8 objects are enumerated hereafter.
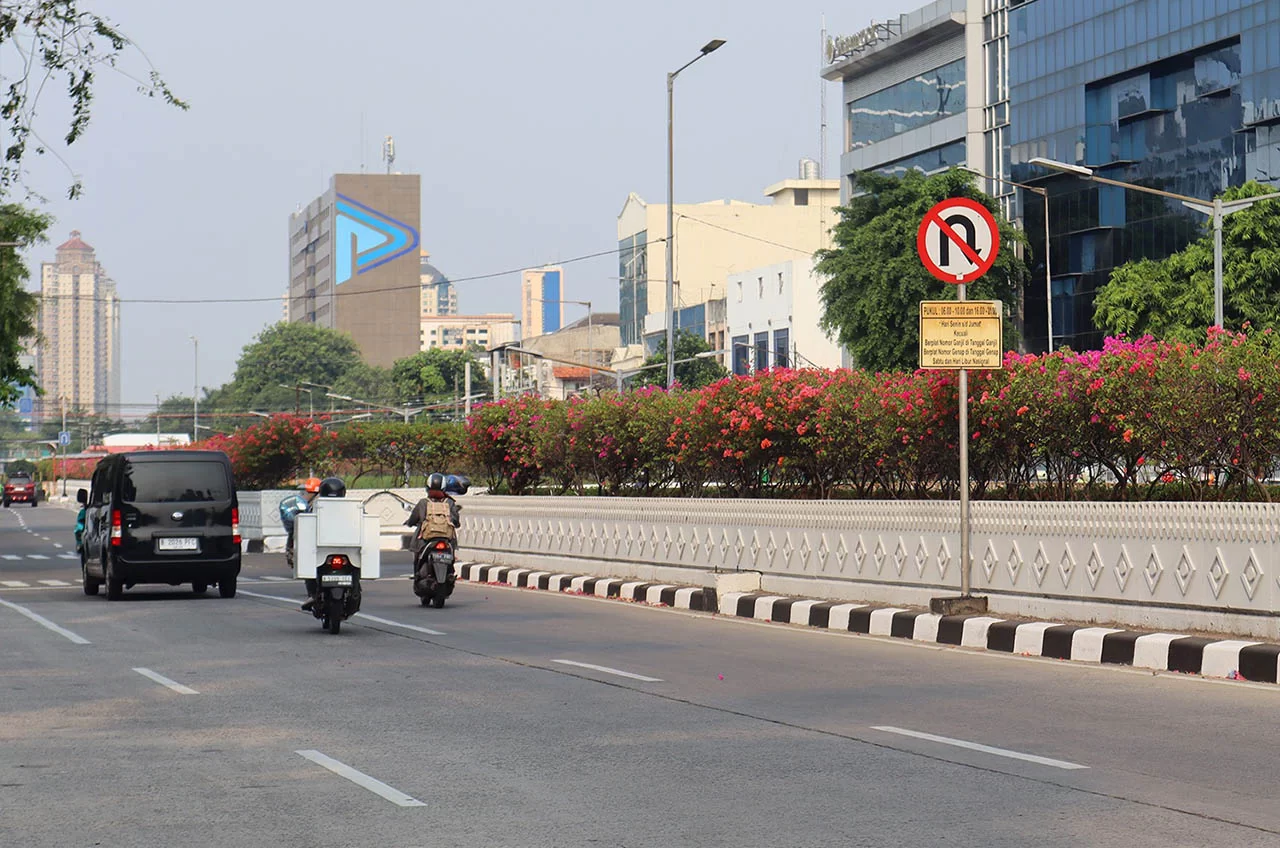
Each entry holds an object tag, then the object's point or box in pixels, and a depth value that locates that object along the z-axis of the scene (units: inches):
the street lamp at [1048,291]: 2883.9
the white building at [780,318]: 3789.4
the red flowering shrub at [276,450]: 1940.2
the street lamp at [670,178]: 1501.0
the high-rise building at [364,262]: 7829.7
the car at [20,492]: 4416.8
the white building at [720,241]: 4822.8
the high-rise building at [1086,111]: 2581.2
